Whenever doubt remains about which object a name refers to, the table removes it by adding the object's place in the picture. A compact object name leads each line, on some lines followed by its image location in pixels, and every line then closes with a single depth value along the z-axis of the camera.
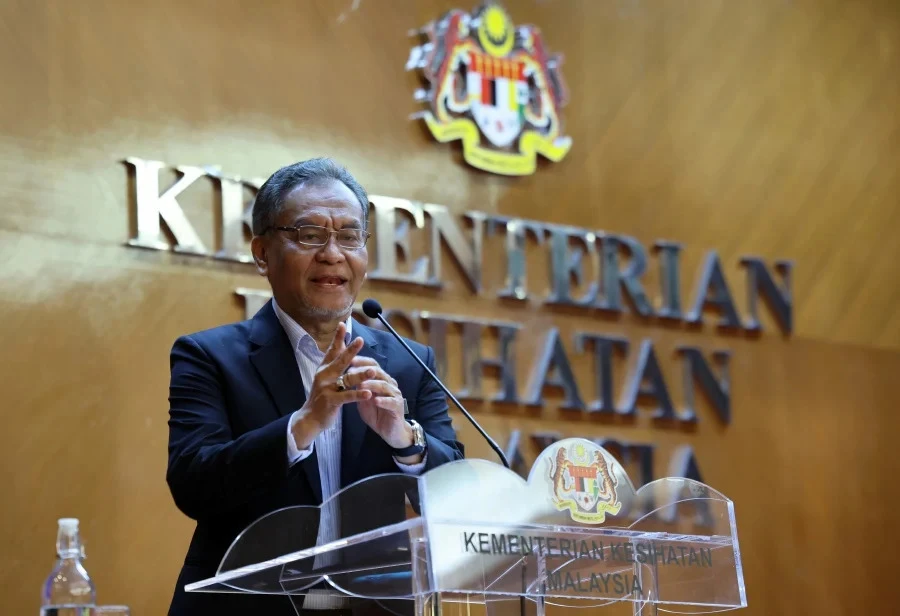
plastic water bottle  4.12
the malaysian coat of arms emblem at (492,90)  9.88
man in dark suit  4.41
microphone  4.85
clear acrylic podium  3.72
